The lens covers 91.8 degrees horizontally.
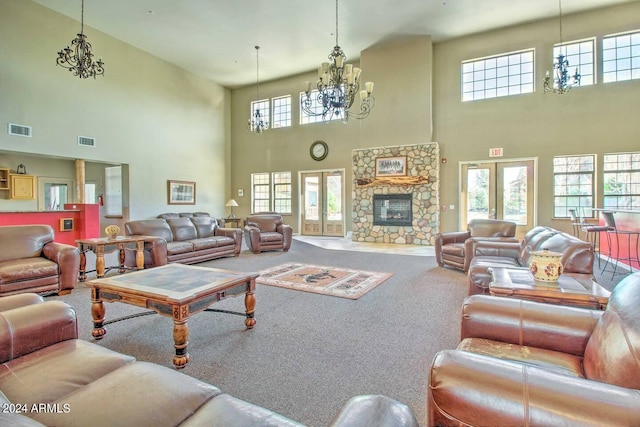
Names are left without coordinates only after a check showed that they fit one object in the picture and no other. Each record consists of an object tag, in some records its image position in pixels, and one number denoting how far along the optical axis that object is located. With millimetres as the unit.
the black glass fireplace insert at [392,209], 8798
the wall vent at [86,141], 7565
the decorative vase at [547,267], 2170
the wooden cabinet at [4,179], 8141
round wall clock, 10305
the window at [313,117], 10453
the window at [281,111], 11055
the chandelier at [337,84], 4877
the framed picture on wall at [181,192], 9703
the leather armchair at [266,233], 7211
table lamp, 10806
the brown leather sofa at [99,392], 932
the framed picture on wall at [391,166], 8703
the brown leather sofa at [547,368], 854
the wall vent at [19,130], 6468
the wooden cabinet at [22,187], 8234
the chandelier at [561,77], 5902
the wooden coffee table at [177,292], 2264
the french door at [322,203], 10273
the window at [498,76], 7773
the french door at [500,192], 7801
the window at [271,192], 11117
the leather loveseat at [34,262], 3582
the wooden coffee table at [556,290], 1928
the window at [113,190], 8977
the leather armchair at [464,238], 5039
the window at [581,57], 7180
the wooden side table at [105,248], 4605
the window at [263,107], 11394
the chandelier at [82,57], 5341
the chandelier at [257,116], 9039
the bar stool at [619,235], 4968
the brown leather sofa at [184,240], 5184
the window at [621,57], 6836
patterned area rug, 4164
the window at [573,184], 7176
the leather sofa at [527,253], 2602
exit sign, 7938
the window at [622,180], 6770
